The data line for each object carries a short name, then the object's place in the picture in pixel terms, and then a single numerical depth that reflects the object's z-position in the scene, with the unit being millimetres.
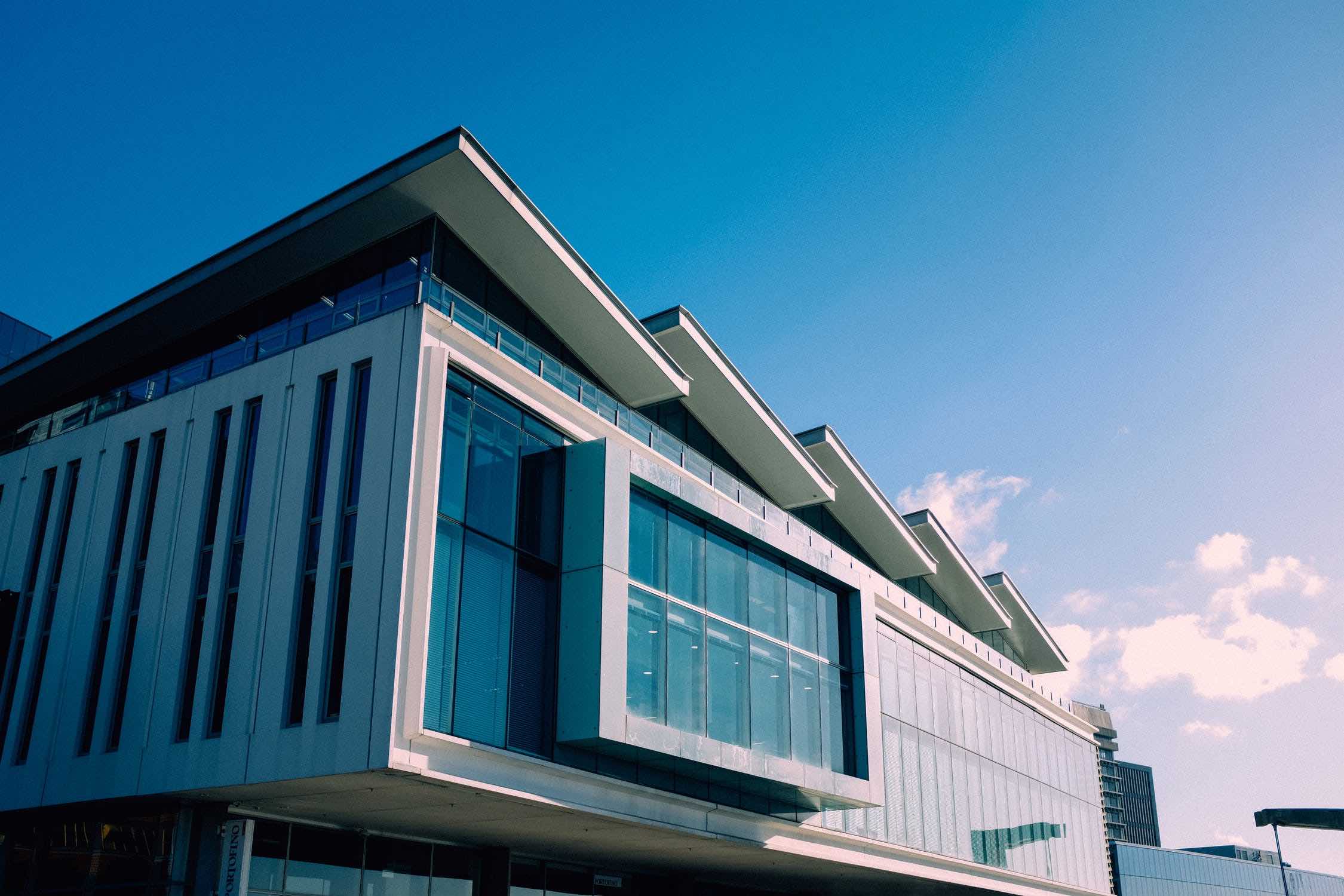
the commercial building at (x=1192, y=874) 91375
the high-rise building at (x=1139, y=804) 175000
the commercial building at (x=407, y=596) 19516
